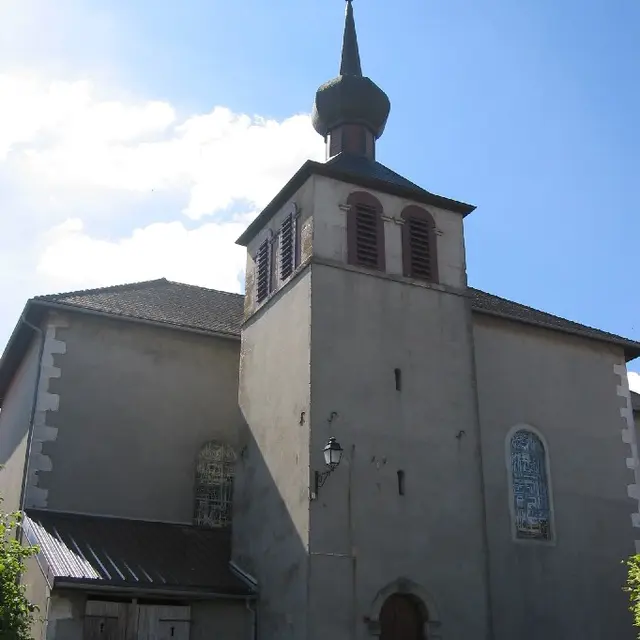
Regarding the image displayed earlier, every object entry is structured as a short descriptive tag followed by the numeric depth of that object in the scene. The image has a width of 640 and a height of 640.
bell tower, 13.89
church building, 14.08
